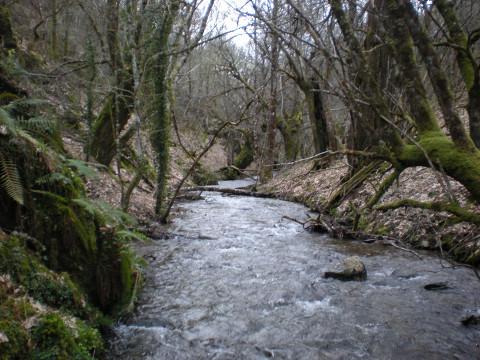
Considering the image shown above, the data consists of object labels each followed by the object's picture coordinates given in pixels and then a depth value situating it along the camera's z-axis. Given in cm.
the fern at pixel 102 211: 435
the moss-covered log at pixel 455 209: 427
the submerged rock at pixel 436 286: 605
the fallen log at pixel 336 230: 903
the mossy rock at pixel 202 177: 2424
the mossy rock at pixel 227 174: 3023
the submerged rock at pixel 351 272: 651
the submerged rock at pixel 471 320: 486
